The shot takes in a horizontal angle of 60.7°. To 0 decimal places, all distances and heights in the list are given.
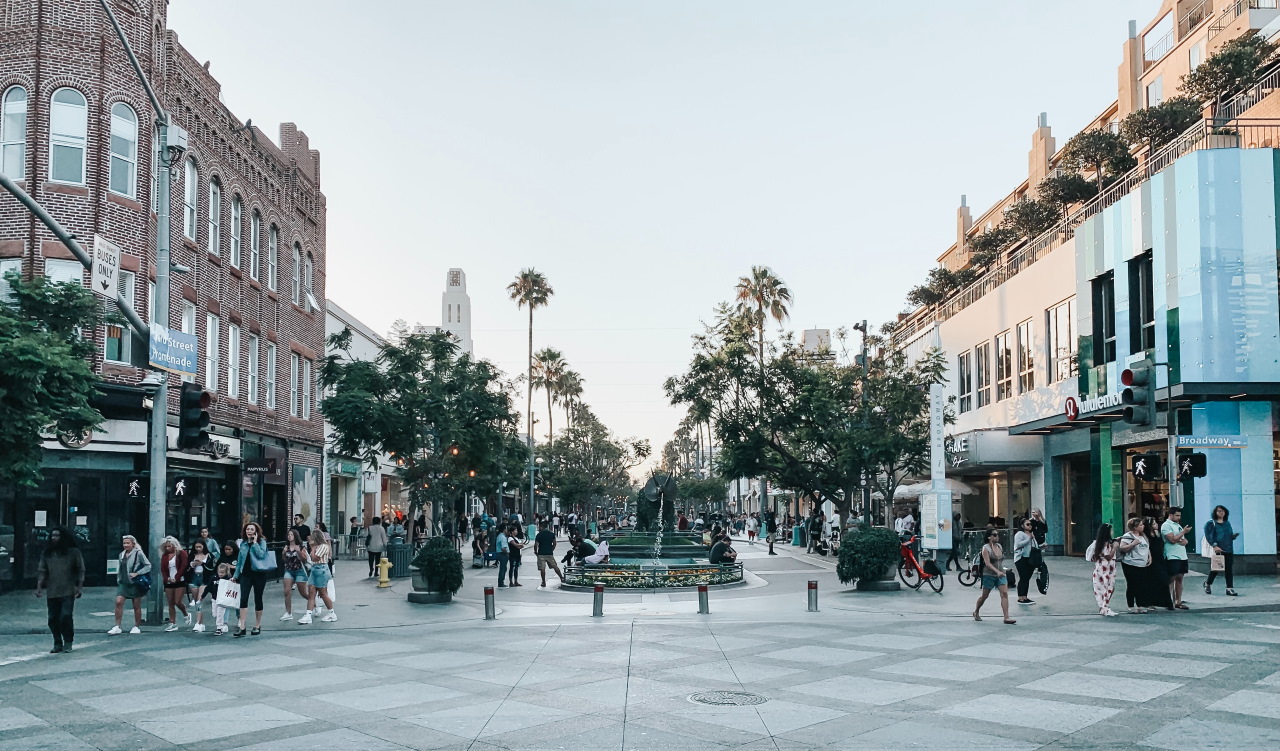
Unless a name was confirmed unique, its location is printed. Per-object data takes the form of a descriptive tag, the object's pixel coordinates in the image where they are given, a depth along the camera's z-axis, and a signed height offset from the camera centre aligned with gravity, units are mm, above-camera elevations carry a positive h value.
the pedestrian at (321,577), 18453 -2015
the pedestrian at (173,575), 17328 -1850
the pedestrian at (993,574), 16656 -1837
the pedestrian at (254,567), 16875 -1680
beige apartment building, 24297 +3076
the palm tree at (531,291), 68562 +10459
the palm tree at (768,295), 58500 +8630
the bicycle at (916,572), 22422 -2448
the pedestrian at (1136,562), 17828 -1758
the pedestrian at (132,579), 17078 -1873
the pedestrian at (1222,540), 19641 -1546
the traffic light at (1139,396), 17219 +916
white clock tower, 137500 +18998
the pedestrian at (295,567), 18609 -1849
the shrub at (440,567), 21516 -2140
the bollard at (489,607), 18592 -2548
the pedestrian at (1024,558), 19828 -1892
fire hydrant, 25734 -2736
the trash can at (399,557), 28875 -2627
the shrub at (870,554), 22562 -2029
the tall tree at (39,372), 17875 +1481
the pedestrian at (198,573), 17766 -1924
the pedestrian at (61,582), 14742 -1654
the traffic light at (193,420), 17109 +618
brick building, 24453 +5472
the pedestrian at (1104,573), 17516 -1901
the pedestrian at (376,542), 29219 -2241
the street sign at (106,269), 15167 +2684
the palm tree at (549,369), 82812 +6680
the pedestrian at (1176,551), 18062 -1601
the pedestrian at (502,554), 26078 -2307
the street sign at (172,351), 16812 +1697
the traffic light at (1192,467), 18469 -224
